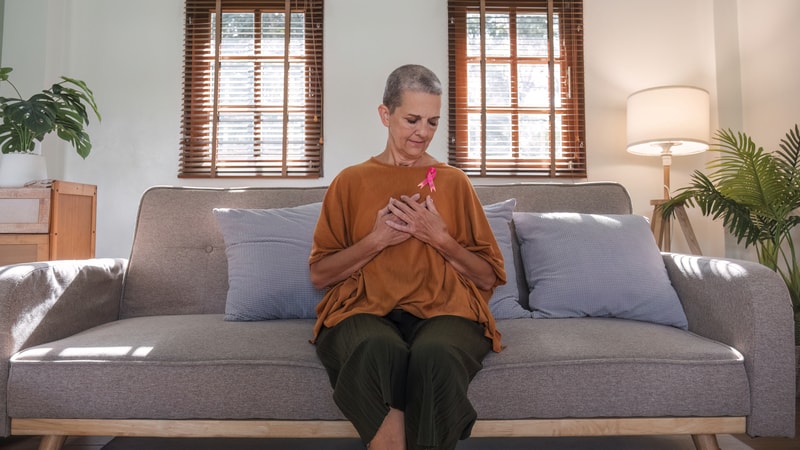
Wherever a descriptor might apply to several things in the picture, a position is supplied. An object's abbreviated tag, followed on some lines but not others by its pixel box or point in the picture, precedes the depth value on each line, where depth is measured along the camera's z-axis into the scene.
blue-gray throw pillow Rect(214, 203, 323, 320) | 1.80
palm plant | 2.60
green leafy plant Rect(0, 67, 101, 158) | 2.52
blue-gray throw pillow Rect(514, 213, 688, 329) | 1.77
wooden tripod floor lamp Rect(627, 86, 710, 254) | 3.12
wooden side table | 2.50
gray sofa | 1.40
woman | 1.17
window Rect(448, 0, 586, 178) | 3.63
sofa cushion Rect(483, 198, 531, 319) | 1.83
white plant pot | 2.56
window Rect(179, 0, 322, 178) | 3.61
